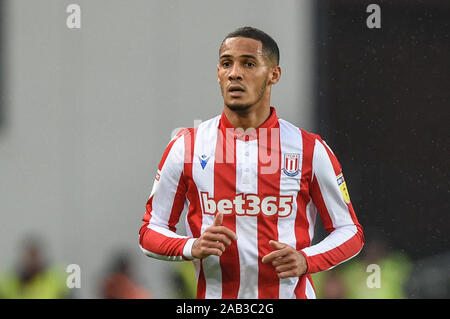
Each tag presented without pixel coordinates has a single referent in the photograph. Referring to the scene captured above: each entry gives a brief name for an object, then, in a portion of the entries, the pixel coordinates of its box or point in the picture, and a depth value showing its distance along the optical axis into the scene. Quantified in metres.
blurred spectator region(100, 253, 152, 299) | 8.17
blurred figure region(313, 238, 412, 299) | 8.65
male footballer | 4.81
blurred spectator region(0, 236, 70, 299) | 8.61
